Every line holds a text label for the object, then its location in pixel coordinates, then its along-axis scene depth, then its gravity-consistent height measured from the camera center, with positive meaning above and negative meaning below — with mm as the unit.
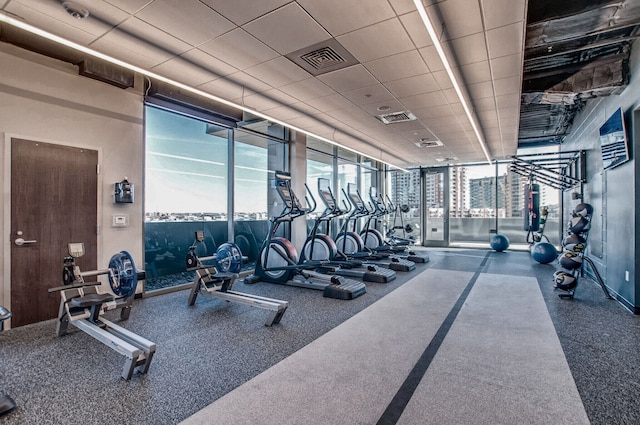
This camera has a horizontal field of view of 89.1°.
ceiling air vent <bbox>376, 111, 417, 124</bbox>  6070 +1865
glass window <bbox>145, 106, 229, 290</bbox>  5973 +413
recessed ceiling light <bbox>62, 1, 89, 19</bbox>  2893 +1853
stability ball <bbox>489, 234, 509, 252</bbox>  9937 -887
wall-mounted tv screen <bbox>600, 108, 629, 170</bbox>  4207 +1011
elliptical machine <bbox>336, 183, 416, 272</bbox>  7426 -697
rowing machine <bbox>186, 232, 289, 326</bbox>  4242 -865
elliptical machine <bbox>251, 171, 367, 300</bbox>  5277 -883
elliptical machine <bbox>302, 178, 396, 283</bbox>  6191 -776
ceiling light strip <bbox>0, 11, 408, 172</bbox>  2854 +1697
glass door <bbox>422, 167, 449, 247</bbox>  11844 +284
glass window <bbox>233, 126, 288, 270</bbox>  7223 +524
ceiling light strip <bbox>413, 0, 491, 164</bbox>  2495 +1588
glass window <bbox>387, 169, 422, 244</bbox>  12308 +786
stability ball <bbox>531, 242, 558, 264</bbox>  7523 -902
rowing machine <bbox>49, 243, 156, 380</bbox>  2660 -916
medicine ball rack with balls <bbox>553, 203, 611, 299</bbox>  4754 -588
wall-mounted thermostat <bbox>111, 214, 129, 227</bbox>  4582 -107
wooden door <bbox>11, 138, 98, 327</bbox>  3717 -58
